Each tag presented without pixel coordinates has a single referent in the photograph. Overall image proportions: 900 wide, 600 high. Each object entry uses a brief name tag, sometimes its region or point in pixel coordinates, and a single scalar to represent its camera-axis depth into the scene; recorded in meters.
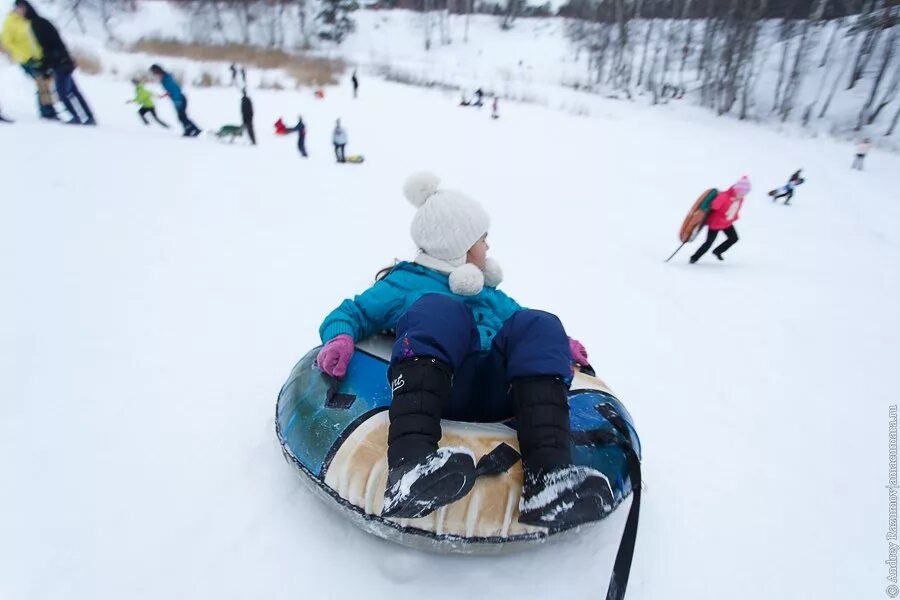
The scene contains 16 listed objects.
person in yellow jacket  5.96
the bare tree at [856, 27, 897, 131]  17.11
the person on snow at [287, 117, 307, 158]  9.19
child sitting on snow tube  1.34
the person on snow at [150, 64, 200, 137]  7.94
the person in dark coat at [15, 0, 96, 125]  5.91
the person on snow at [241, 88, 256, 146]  8.67
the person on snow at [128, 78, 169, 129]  8.43
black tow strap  1.44
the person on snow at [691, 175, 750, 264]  5.46
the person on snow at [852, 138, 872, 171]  13.01
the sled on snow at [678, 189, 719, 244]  5.61
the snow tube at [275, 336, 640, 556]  1.43
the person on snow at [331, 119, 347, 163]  9.17
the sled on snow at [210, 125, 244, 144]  8.80
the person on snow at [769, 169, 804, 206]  9.46
